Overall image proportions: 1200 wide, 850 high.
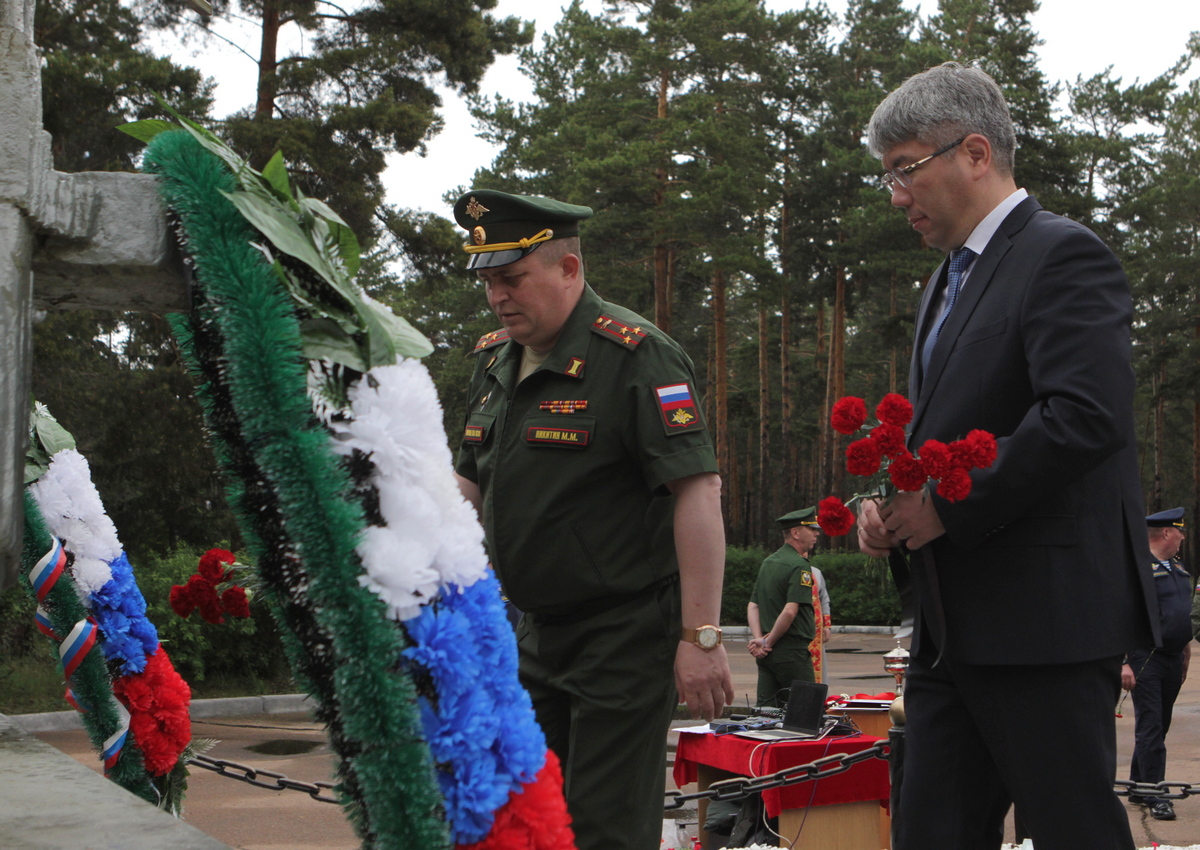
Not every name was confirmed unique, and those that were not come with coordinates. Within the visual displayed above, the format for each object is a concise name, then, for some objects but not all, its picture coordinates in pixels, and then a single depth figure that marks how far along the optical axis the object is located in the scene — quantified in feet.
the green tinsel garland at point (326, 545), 4.89
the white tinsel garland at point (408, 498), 4.93
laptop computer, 20.24
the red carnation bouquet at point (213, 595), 7.47
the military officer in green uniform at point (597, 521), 9.41
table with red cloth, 18.59
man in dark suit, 7.32
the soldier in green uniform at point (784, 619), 28.45
